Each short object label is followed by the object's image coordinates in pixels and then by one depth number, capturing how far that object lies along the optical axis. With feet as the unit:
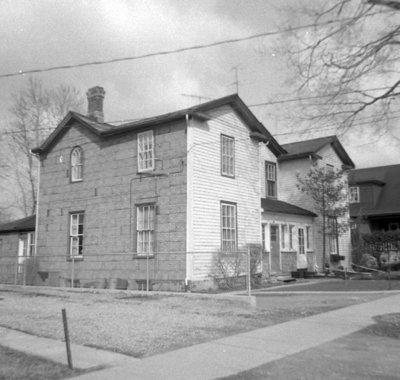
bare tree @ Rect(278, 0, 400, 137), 31.81
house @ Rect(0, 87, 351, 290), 56.24
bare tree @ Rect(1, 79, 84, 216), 117.16
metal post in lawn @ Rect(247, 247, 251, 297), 43.21
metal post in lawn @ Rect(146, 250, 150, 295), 54.19
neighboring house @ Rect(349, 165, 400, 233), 107.14
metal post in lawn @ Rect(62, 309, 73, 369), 21.09
